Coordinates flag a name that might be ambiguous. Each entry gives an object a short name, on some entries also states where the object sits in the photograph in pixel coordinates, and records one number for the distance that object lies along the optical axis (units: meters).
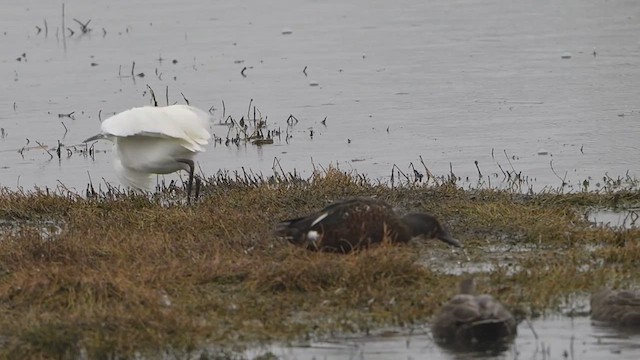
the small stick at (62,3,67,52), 42.46
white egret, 21.41
